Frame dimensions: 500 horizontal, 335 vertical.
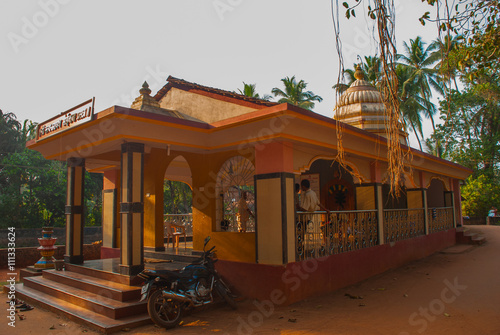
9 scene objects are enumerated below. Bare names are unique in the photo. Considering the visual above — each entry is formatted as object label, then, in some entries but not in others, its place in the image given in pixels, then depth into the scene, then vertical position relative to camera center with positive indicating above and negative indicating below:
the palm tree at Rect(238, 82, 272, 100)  30.70 +9.27
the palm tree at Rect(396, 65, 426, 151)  30.38 +8.07
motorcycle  5.58 -1.35
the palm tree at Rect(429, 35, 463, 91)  29.94 +11.92
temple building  6.71 +0.21
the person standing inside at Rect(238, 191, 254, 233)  8.23 -0.22
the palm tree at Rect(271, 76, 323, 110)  32.84 +9.59
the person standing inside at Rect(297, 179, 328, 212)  7.73 +0.00
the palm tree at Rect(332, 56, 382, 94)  31.14 +11.17
